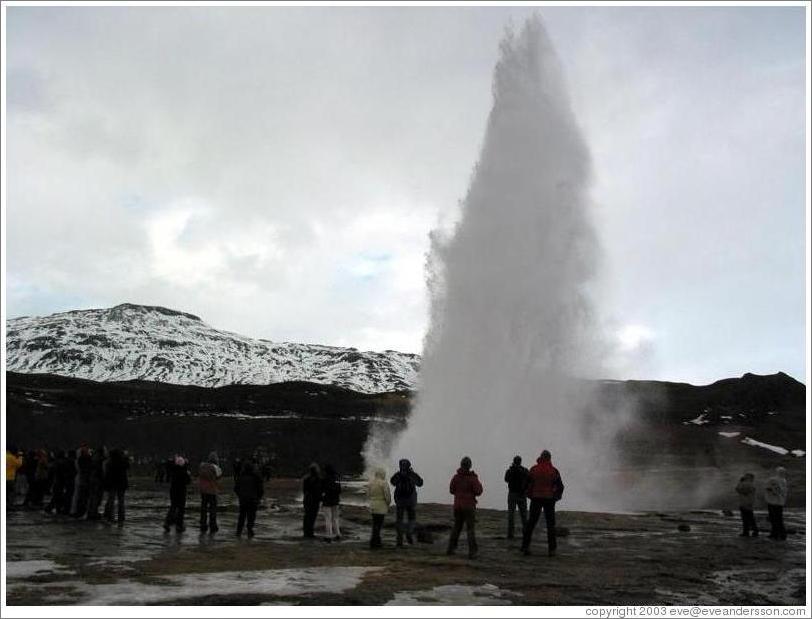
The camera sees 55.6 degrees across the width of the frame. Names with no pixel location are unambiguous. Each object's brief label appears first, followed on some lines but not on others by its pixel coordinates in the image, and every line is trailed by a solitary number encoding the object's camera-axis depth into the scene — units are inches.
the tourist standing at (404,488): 573.9
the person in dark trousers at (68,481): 813.9
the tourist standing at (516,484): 649.0
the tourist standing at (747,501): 749.9
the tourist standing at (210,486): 648.4
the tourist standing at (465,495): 532.7
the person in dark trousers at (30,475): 901.2
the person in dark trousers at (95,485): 743.1
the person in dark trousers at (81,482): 747.4
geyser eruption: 1202.6
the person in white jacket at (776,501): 720.3
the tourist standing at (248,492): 645.9
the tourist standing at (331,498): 631.8
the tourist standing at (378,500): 578.2
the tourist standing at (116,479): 702.5
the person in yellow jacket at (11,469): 767.3
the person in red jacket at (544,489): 540.1
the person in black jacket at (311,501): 654.5
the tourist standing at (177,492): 671.1
